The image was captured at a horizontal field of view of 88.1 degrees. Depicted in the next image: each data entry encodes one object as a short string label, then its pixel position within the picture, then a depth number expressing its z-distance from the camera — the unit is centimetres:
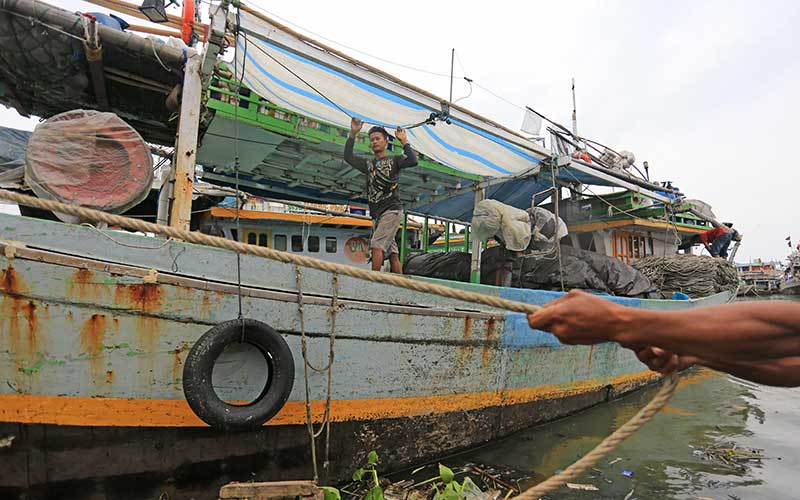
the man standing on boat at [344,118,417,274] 465
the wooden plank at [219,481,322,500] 254
